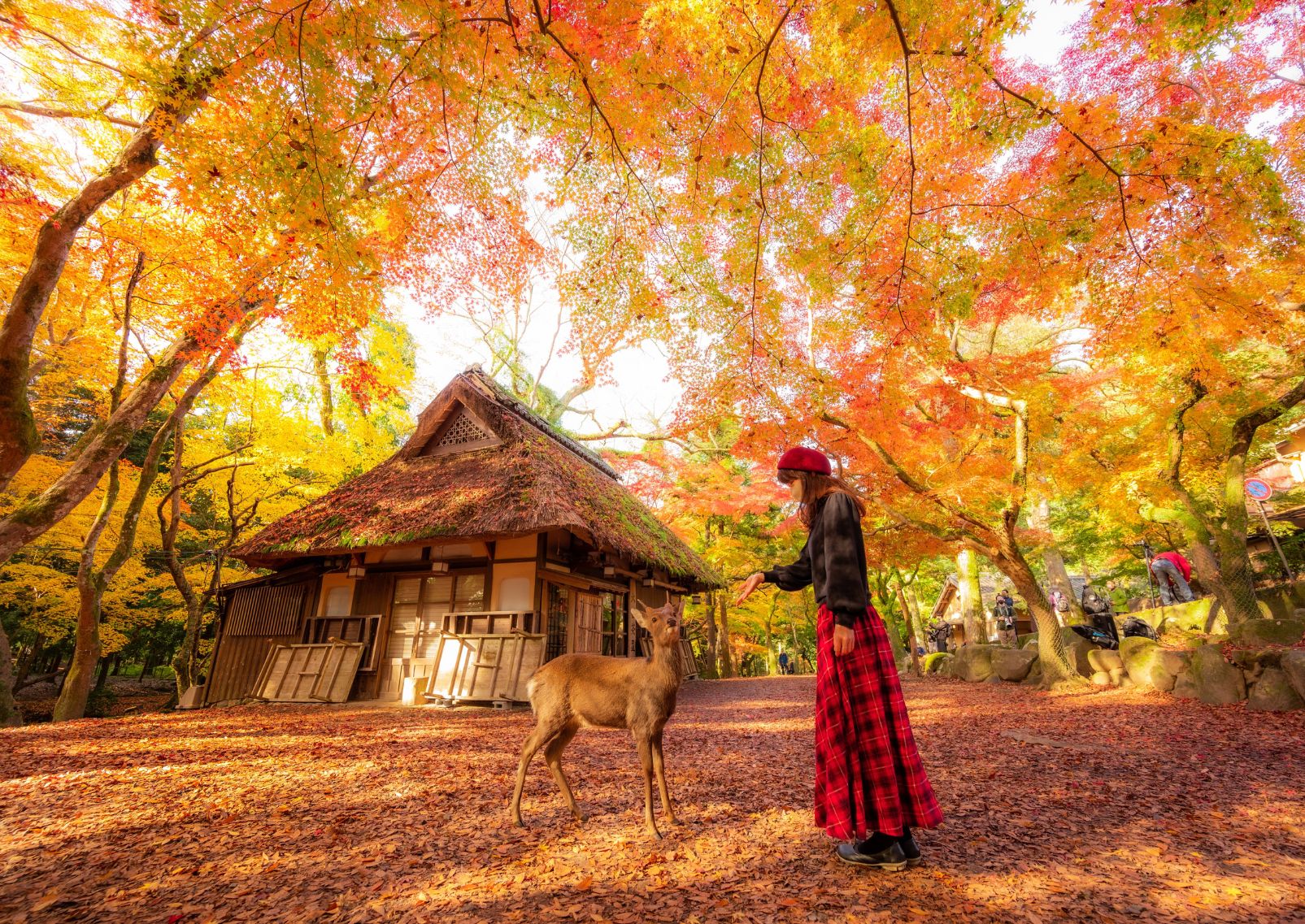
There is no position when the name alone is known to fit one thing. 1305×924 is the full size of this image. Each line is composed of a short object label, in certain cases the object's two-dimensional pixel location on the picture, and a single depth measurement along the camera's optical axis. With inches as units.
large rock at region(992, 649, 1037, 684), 421.4
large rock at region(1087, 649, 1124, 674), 346.9
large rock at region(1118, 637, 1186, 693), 304.3
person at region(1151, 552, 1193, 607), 585.9
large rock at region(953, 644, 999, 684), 456.1
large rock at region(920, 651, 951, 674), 542.3
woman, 95.5
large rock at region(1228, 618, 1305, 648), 280.1
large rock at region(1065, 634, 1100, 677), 371.6
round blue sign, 359.6
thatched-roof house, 354.3
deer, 116.3
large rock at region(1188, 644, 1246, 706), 266.2
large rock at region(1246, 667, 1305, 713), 238.7
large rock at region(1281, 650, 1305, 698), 236.4
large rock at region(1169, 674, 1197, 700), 286.4
